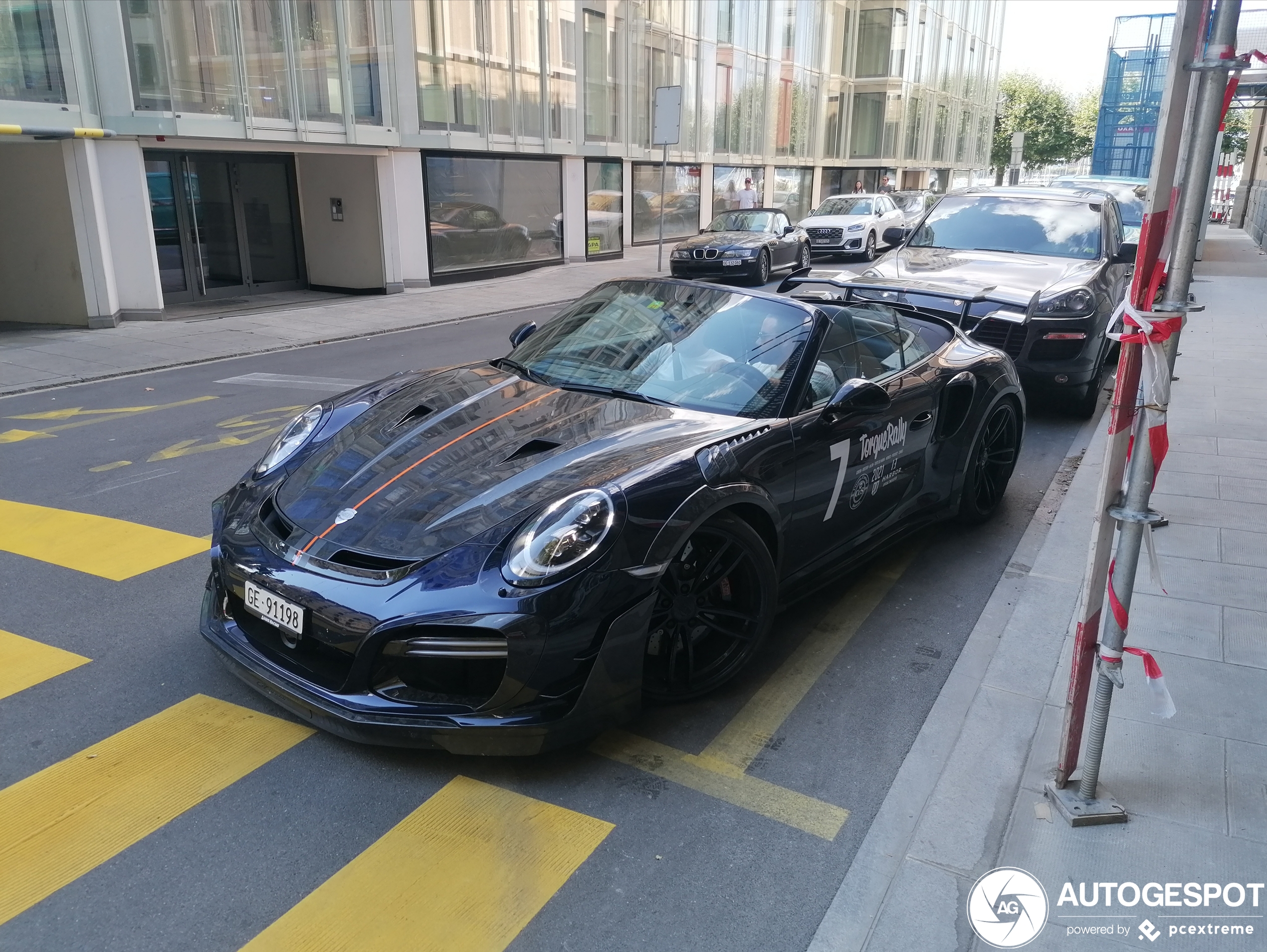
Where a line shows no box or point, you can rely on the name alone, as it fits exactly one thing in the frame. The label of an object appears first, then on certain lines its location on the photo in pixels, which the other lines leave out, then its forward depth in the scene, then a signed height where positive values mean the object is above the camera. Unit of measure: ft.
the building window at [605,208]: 79.36 -3.21
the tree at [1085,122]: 226.58 +11.71
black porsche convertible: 9.83 -3.88
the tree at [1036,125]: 221.46 +10.28
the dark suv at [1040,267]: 25.40 -2.71
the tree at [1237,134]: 136.36 +6.15
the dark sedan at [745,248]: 61.82 -5.00
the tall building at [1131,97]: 129.59 +9.96
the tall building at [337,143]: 42.88 +1.37
